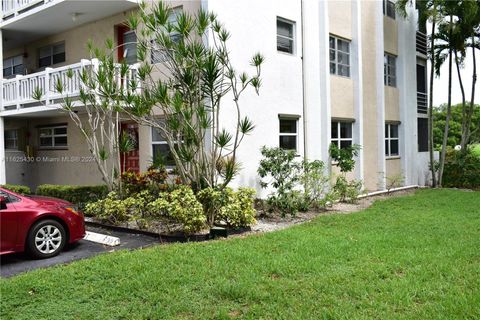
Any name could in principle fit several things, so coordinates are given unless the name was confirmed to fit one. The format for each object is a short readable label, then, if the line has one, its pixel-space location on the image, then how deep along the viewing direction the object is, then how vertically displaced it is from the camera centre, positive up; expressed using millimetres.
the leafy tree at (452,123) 43688 +3034
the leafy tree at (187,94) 8609 +1282
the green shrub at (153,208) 8195 -1088
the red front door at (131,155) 12656 +32
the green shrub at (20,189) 12588 -889
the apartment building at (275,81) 11953 +2400
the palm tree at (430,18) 15898 +5039
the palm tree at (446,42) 16484 +4550
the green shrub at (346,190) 12961 -1151
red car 6543 -1071
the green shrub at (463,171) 18172 -924
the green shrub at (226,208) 8688 -1095
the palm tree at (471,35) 15797 +4754
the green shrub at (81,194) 11367 -970
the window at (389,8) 17683 +6008
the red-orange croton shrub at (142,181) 10273 -595
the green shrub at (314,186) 11641 -929
